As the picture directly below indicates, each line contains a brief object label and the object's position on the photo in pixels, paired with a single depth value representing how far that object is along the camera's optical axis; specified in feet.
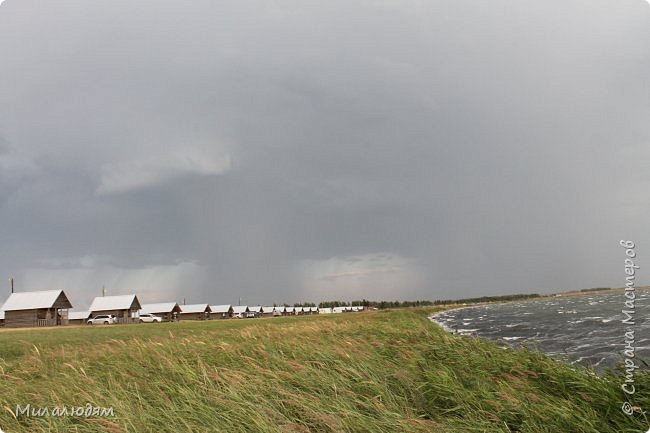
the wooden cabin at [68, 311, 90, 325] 251.19
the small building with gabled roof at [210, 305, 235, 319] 358.43
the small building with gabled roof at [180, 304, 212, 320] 332.19
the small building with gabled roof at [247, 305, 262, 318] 409.08
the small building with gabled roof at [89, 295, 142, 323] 243.60
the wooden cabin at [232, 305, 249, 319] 398.44
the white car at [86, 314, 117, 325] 225.56
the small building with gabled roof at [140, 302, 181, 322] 293.02
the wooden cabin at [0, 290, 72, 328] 199.21
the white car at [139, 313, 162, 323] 261.71
